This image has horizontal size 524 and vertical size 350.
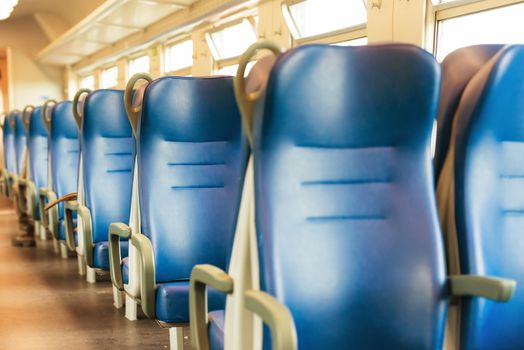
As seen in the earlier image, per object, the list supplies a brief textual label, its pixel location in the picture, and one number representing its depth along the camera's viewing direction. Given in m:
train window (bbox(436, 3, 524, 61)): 2.99
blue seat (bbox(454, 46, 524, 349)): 1.58
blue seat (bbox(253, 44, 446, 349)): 1.46
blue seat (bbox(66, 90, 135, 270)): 3.30
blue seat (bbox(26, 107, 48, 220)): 5.07
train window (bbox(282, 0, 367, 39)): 4.39
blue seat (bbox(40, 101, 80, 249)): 4.26
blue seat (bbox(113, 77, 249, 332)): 2.37
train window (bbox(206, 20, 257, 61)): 6.22
